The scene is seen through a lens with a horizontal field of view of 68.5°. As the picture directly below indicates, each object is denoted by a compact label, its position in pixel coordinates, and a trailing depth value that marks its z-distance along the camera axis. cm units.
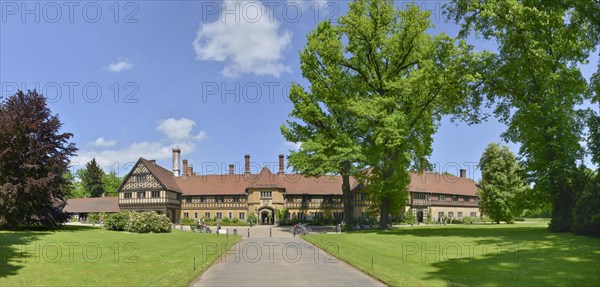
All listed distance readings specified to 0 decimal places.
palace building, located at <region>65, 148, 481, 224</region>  6762
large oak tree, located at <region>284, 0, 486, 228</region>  3556
